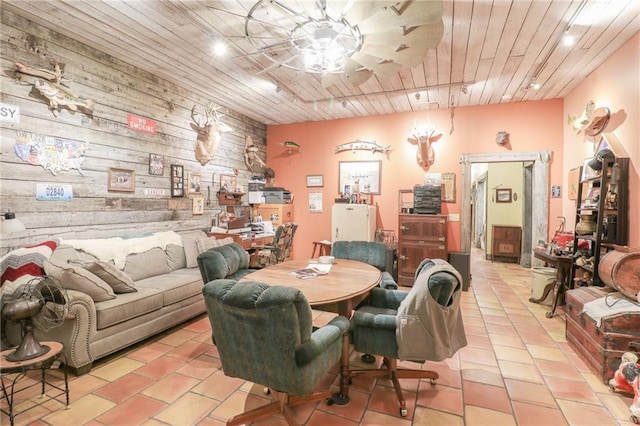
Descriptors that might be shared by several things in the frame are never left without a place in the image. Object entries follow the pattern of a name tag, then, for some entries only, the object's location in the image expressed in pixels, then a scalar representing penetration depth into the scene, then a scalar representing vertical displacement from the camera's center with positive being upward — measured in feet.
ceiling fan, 5.98 +3.65
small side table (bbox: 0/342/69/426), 6.08 -3.27
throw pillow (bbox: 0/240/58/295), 8.02 -1.65
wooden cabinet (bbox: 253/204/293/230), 19.58 -0.42
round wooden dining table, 6.77 -1.88
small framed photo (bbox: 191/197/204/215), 15.20 -0.04
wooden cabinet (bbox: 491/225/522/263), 23.00 -2.59
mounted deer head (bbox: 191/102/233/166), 15.26 +3.63
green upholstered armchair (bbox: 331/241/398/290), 10.95 -1.66
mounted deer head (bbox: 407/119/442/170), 17.51 +3.67
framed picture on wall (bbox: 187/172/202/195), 14.90 +1.06
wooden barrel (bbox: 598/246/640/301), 8.20 -1.77
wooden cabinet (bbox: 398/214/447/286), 15.71 -1.80
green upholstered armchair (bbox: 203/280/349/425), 4.99 -2.21
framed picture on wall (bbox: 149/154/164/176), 13.09 +1.72
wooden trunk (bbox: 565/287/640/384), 7.59 -3.34
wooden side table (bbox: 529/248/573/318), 12.08 -2.75
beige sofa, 7.93 -2.66
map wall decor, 9.21 +1.66
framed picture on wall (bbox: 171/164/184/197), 14.05 +1.12
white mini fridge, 17.21 -0.91
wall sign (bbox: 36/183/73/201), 9.59 +0.41
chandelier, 6.64 +3.60
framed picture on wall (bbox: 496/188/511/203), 23.89 +0.83
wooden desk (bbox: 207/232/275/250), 15.44 -1.69
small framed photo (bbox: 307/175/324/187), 20.31 +1.64
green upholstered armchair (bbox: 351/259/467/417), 6.09 -2.42
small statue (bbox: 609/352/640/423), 6.62 -3.83
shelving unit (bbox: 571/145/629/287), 10.06 -0.12
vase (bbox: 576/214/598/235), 10.97 -0.66
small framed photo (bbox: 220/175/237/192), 17.04 +1.25
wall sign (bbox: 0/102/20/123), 8.68 +2.58
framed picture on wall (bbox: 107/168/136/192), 11.63 +0.94
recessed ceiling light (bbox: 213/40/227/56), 10.20 +5.21
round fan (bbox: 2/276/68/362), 6.46 -2.29
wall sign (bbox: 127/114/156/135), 12.23 +3.24
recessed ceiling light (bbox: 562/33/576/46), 9.77 +5.26
